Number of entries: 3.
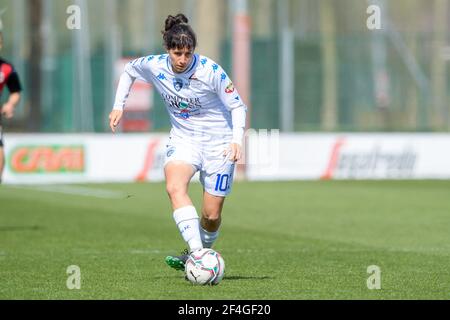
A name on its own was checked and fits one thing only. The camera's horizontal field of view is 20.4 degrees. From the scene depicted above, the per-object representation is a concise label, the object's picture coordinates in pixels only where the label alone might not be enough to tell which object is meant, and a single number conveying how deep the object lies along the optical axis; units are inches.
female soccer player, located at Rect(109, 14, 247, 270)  407.8
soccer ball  394.6
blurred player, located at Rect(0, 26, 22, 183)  629.0
